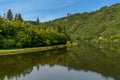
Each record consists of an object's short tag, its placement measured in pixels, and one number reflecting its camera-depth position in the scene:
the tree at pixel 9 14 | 61.27
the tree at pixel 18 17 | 62.18
